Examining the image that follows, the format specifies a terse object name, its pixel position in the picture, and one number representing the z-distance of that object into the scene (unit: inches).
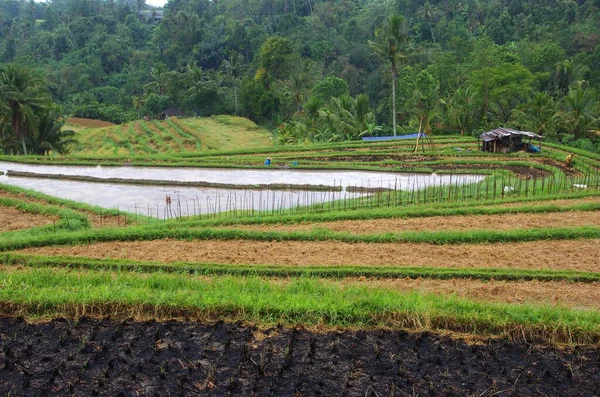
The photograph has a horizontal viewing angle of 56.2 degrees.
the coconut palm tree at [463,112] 1413.6
